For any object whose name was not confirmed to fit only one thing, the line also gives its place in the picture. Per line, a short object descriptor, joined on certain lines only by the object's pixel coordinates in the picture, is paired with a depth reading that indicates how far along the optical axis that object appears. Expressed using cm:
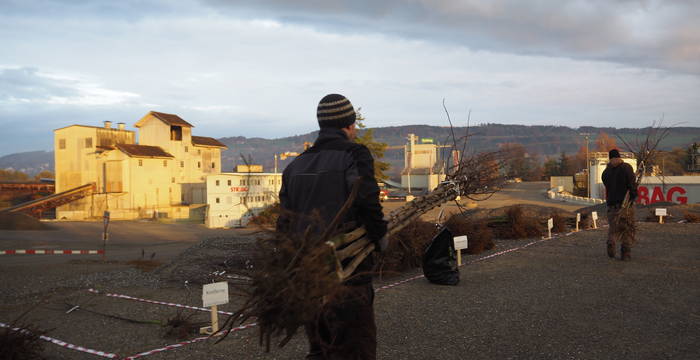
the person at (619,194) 936
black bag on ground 804
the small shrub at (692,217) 1625
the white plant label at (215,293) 596
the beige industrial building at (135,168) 5119
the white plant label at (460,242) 931
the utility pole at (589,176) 4900
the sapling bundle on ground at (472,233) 1205
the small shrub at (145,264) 1291
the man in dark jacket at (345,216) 290
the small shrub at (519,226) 1433
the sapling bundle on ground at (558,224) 1540
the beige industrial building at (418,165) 9084
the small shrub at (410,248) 955
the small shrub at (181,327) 604
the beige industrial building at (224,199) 4494
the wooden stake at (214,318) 584
